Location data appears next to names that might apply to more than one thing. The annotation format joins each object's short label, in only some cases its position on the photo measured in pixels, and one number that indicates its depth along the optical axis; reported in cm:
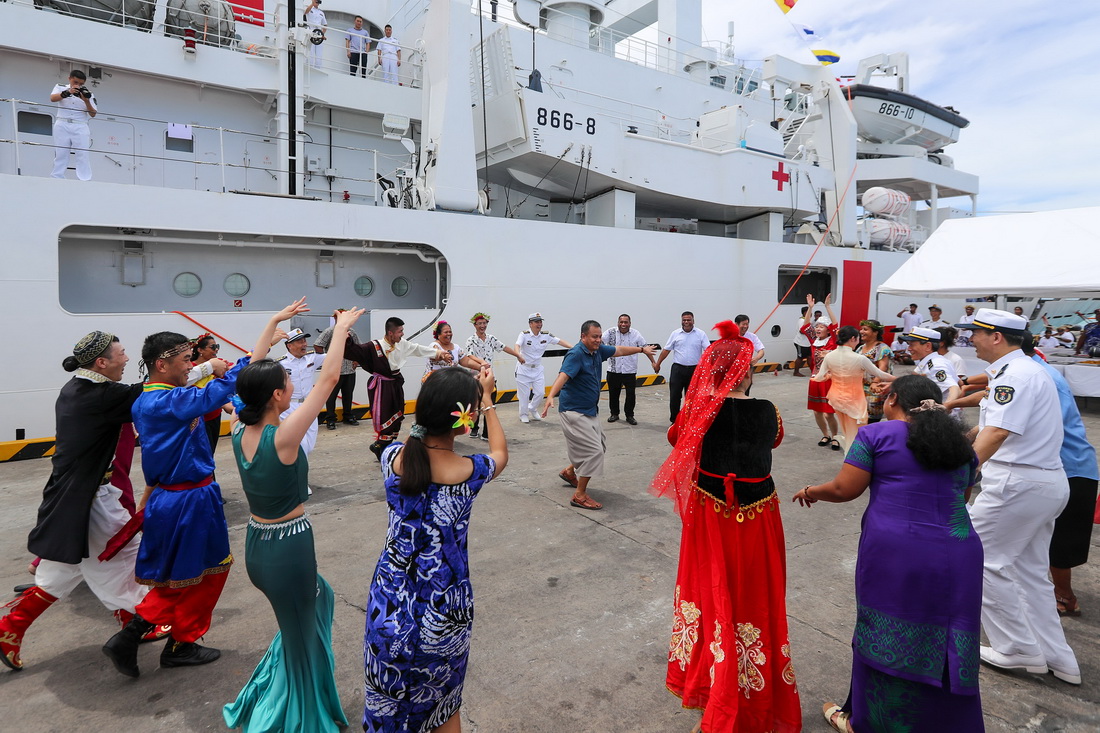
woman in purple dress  198
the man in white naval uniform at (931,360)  486
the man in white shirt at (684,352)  803
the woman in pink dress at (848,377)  600
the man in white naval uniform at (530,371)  841
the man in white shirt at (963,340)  1169
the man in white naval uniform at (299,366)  547
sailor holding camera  676
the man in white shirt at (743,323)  870
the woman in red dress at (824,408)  676
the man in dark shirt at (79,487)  267
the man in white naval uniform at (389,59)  1001
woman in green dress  209
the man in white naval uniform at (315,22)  916
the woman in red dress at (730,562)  230
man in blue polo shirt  505
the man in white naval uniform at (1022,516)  270
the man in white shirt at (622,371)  823
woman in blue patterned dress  174
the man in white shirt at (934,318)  1139
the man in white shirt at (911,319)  1420
